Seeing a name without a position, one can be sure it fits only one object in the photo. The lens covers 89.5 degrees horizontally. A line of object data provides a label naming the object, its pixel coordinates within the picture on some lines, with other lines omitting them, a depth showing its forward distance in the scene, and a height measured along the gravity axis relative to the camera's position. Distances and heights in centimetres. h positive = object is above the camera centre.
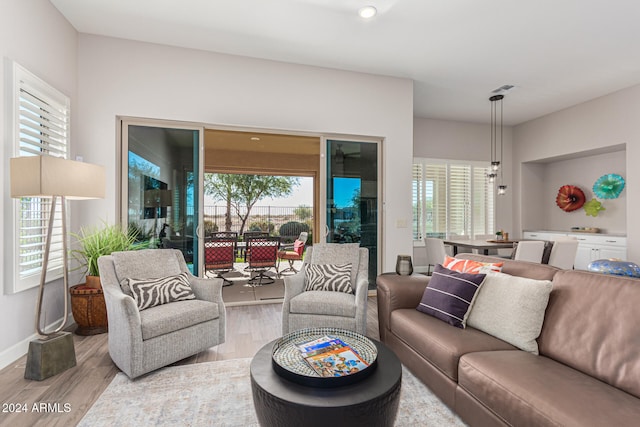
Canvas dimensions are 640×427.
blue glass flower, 551 +50
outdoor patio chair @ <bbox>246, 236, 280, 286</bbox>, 562 -70
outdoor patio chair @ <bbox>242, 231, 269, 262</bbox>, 761 -51
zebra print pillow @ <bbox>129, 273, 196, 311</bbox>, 254 -62
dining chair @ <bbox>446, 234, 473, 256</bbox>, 635 -47
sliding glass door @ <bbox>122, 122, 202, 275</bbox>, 385 +35
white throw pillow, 185 -57
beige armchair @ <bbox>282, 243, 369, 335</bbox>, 274 -80
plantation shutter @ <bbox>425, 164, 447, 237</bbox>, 642 +30
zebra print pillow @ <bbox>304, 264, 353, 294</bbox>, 310 -61
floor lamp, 223 +16
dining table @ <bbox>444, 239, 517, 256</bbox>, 478 -46
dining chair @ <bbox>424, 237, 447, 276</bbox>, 503 -58
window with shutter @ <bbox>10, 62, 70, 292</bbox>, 263 +61
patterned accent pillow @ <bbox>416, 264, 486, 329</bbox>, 215 -56
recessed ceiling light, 309 +197
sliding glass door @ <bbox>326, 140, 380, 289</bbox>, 455 +28
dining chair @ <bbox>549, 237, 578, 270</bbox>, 419 -49
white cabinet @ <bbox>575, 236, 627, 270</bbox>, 506 -56
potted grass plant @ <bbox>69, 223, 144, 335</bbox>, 307 -72
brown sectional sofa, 130 -74
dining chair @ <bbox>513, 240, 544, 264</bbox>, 412 -46
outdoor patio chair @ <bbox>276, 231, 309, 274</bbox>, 665 -80
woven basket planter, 307 -90
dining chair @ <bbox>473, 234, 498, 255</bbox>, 672 -45
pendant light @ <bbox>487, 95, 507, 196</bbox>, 684 +158
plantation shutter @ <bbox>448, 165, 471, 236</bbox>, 655 +30
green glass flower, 582 +14
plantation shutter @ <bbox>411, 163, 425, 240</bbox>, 633 +23
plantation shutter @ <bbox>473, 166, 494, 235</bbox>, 669 +25
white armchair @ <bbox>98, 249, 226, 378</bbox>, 223 -77
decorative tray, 145 -73
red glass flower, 615 +32
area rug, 182 -116
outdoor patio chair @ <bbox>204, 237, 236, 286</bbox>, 541 -67
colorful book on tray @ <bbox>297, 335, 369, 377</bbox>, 152 -73
